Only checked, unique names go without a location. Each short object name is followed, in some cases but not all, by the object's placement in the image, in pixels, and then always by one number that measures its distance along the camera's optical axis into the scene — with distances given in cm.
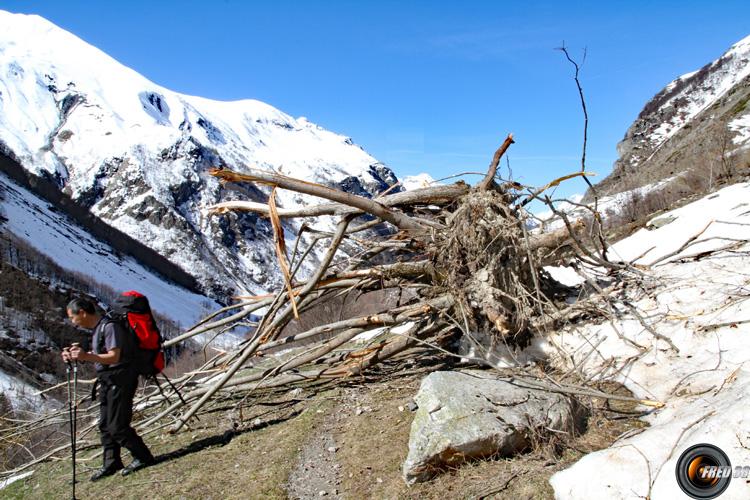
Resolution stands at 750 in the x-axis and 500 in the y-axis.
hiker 536
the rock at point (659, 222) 951
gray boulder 420
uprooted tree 637
